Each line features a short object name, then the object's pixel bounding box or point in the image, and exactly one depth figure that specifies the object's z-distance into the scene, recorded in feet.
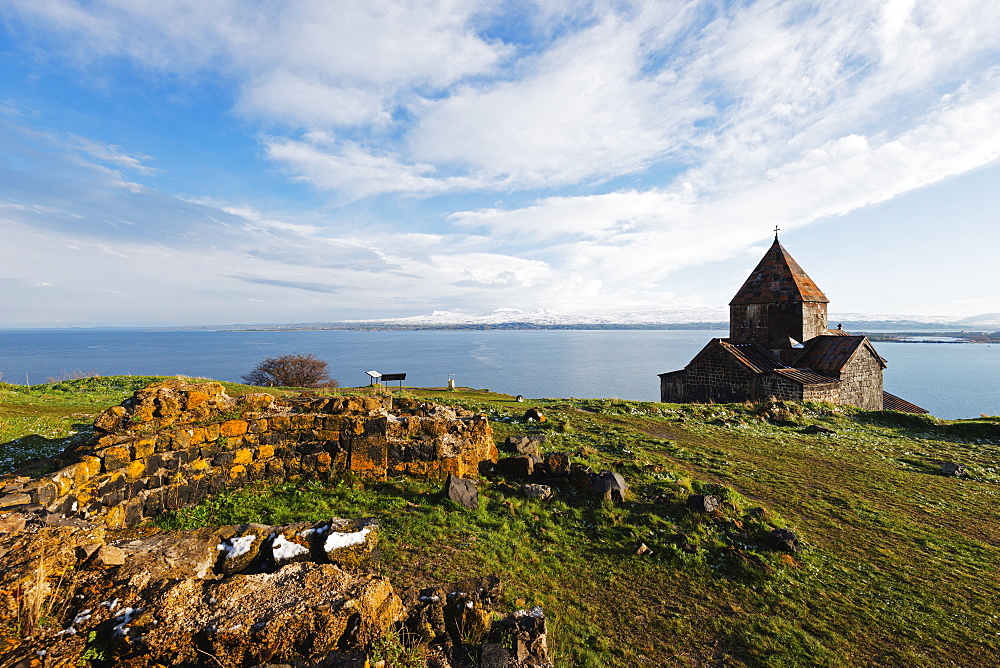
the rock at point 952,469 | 40.96
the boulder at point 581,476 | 30.73
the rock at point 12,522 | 16.80
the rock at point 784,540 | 24.02
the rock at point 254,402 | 33.05
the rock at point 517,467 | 33.04
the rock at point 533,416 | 53.93
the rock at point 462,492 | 27.17
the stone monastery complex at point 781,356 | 83.46
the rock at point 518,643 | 13.83
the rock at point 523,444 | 38.09
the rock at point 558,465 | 32.19
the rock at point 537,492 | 29.12
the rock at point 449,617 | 14.35
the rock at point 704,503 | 27.17
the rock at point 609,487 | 28.99
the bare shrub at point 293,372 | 144.66
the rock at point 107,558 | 14.64
